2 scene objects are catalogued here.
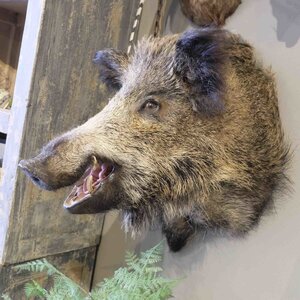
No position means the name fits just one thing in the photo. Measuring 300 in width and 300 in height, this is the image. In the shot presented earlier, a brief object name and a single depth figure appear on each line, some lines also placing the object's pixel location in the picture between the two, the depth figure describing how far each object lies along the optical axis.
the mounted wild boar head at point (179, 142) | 0.70
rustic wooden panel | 0.89
